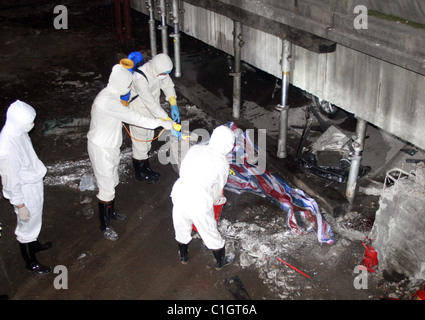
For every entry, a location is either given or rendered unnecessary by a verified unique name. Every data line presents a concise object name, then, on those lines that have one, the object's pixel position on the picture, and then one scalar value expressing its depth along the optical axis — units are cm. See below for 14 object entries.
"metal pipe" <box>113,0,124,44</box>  1135
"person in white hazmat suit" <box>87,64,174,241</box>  546
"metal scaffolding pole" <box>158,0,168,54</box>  936
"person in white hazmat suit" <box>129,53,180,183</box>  632
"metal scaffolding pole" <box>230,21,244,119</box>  723
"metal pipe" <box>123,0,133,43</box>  1109
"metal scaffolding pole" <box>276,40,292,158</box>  623
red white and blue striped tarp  591
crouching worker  485
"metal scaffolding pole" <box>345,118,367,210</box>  569
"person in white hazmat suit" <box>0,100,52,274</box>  474
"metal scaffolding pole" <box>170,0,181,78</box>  914
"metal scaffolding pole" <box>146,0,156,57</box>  986
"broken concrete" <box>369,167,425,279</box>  474
